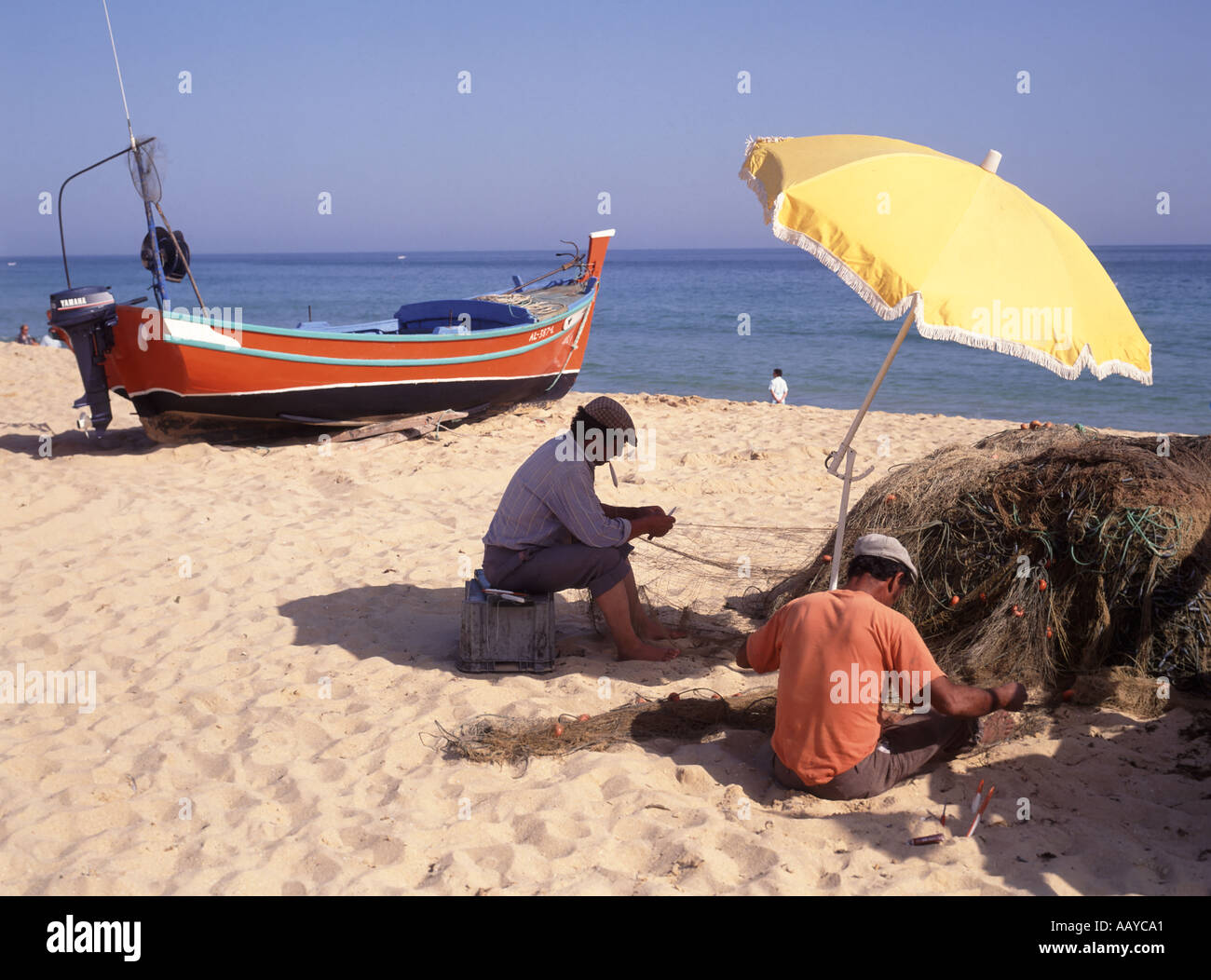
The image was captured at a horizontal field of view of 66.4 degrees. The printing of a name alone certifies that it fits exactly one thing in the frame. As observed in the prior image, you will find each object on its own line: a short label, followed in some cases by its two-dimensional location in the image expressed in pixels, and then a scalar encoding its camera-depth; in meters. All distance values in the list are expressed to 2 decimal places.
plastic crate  4.53
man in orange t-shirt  3.18
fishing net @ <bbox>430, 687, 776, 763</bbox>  3.78
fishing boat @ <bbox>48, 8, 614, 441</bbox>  9.00
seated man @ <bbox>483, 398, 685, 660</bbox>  4.48
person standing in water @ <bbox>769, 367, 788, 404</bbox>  14.33
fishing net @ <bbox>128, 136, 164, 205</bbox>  9.16
